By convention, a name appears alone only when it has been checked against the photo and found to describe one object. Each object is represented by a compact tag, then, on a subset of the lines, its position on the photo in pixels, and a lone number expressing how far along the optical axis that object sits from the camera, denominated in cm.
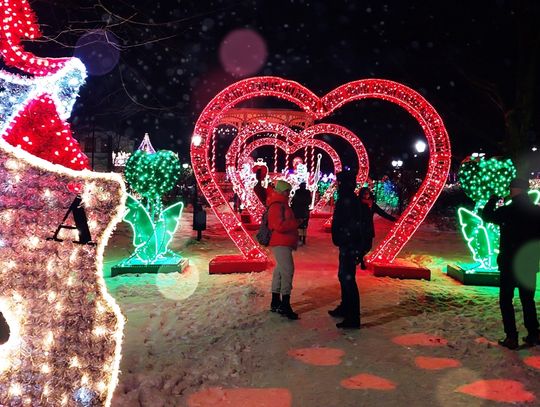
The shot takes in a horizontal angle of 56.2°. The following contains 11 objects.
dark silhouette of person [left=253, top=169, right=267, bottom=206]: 1536
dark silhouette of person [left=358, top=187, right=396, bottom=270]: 650
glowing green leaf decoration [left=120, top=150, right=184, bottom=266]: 929
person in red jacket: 667
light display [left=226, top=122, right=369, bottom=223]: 1619
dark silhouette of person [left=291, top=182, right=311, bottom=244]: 1248
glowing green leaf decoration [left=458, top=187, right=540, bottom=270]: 909
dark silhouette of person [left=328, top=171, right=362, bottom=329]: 635
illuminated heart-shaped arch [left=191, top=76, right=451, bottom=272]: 930
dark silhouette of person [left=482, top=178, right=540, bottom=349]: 553
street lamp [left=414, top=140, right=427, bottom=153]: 2062
